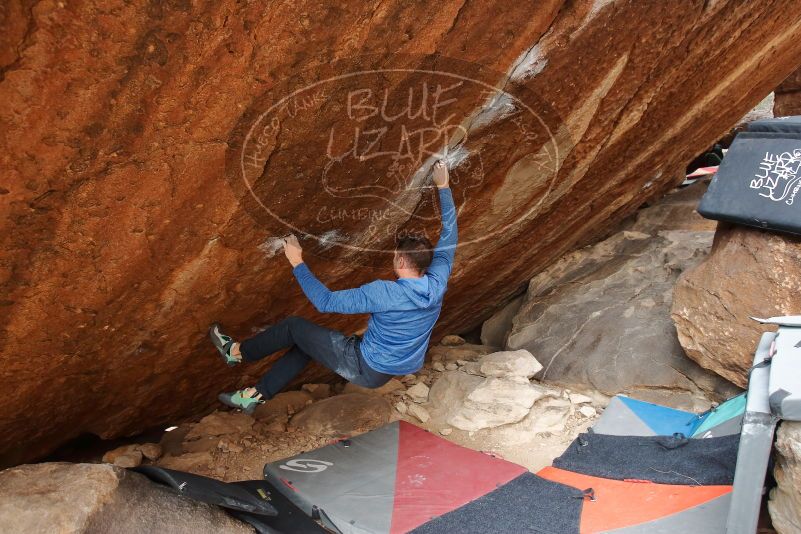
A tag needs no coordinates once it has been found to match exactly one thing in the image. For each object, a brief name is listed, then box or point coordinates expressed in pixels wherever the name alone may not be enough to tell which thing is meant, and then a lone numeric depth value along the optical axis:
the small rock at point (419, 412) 3.97
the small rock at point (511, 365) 4.16
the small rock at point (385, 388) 4.30
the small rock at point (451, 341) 5.37
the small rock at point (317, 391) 4.36
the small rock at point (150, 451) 3.46
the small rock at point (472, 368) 4.30
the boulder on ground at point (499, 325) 5.37
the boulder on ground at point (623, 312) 3.99
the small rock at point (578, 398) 3.94
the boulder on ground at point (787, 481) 2.00
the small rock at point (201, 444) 3.53
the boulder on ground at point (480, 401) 3.79
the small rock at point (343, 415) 3.75
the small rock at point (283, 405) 3.96
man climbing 2.60
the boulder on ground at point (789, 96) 7.45
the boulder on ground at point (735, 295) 3.44
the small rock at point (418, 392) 4.21
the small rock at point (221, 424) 3.70
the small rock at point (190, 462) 3.35
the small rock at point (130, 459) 3.34
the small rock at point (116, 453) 3.38
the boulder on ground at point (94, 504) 1.99
